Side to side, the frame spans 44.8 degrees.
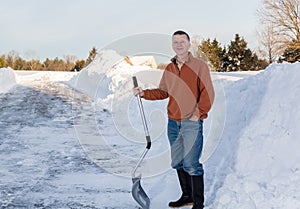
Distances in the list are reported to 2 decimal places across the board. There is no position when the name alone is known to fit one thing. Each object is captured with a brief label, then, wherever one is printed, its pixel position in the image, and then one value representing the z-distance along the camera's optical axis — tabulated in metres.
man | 3.17
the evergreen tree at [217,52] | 30.42
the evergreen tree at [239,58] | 33.84
